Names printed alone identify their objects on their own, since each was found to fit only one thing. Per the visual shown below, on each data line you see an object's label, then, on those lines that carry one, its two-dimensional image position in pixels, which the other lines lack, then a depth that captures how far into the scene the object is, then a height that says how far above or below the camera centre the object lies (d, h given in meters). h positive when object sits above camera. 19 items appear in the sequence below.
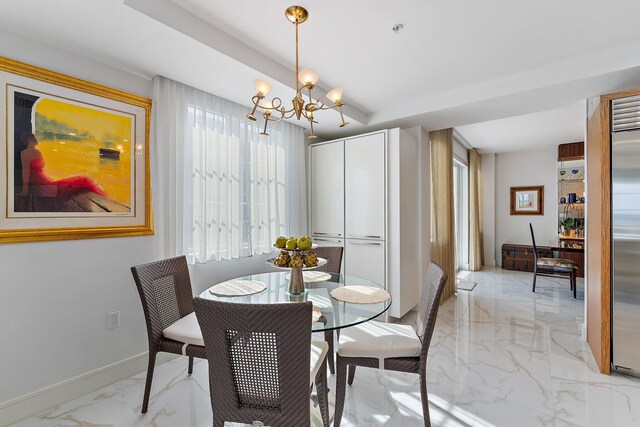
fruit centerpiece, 1.71 -0.25
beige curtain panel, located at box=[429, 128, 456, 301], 4.12 +0.13
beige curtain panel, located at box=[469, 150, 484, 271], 6.17 -0.04
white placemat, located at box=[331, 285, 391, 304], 1.79 -0.52
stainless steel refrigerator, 2.18 -0.15
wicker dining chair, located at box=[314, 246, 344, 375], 2.73 -0.40
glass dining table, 1.53 -0.53
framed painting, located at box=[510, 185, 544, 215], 6.22 +0.28
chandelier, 1.70 +0.76
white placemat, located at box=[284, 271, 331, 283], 2.24 -0.50
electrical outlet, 2.18 -0.79
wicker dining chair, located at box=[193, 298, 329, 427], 1.10 -0.58
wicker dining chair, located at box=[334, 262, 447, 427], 1.62 -0.78
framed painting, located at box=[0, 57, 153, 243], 1.78 +0.37
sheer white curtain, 2.45 +0.36
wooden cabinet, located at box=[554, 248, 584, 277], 5.46 -0.85
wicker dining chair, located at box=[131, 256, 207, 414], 1.78 -0.66
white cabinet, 3.28 +0.08
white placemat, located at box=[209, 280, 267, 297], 1.91 -0.51
